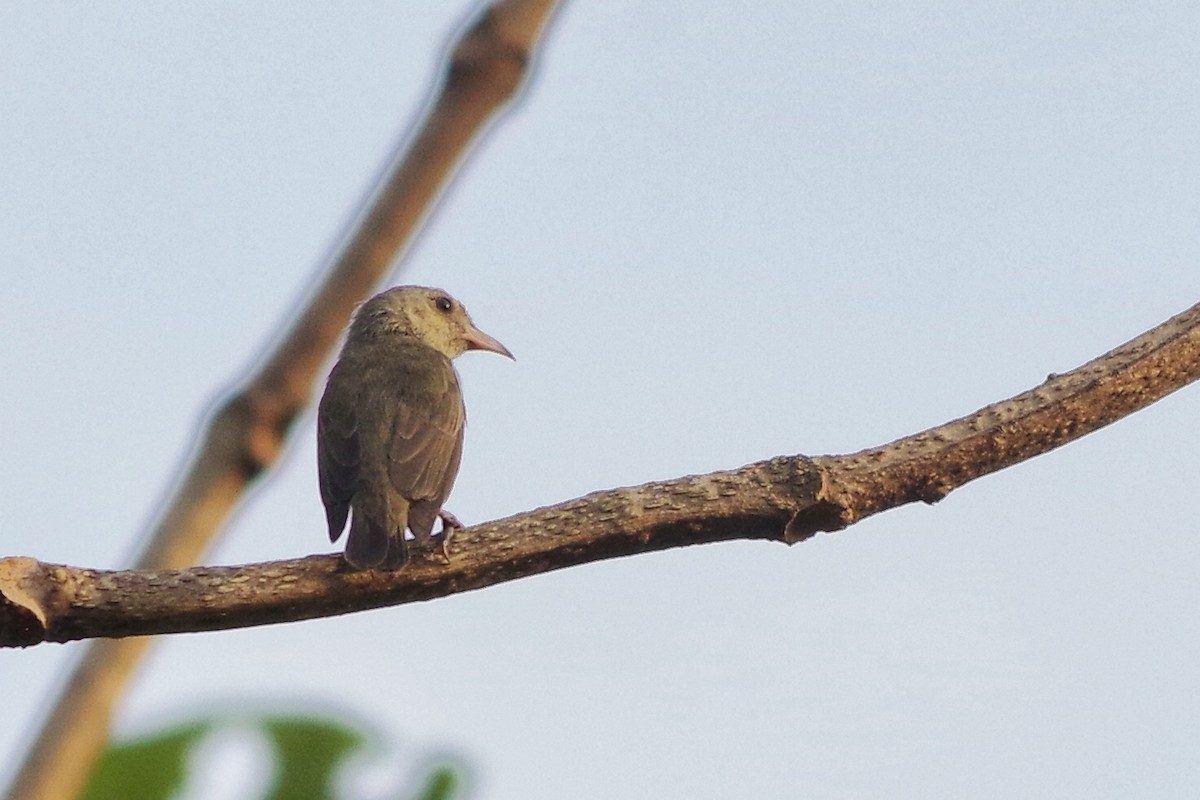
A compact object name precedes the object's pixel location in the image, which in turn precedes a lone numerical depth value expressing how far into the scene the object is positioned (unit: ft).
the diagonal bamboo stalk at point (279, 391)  10.57
